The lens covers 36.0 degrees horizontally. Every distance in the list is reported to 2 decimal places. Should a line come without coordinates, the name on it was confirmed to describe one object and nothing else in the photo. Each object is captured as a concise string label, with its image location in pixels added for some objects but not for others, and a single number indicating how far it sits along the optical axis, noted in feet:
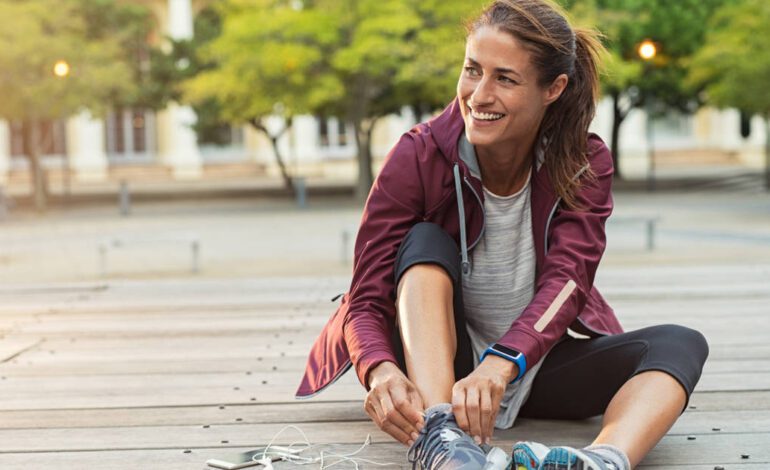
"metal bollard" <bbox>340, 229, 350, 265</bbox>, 41.65
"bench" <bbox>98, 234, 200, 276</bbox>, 40.16
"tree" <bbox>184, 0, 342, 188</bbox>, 80.33
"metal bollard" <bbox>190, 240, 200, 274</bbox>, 40.57
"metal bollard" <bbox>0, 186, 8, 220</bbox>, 81.76
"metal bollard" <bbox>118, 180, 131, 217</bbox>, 84.53
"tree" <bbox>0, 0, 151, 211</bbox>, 84.43
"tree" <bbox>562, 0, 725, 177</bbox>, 90.68
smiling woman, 10.03
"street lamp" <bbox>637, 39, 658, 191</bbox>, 76.18
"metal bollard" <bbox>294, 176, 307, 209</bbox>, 88.38
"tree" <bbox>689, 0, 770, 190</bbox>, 73.26
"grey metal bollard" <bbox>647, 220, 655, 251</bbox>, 46.70
